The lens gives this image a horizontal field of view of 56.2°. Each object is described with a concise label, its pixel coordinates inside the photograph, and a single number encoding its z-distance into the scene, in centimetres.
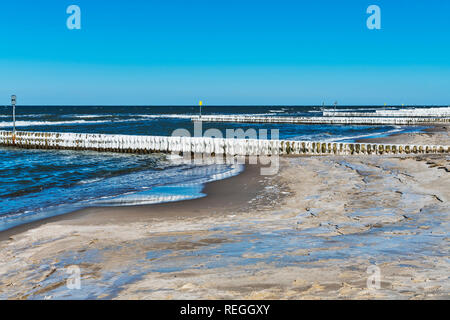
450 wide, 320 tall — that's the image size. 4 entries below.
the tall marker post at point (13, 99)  3689
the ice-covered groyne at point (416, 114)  9650
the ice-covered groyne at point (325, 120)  7281
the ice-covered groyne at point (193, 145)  2622
